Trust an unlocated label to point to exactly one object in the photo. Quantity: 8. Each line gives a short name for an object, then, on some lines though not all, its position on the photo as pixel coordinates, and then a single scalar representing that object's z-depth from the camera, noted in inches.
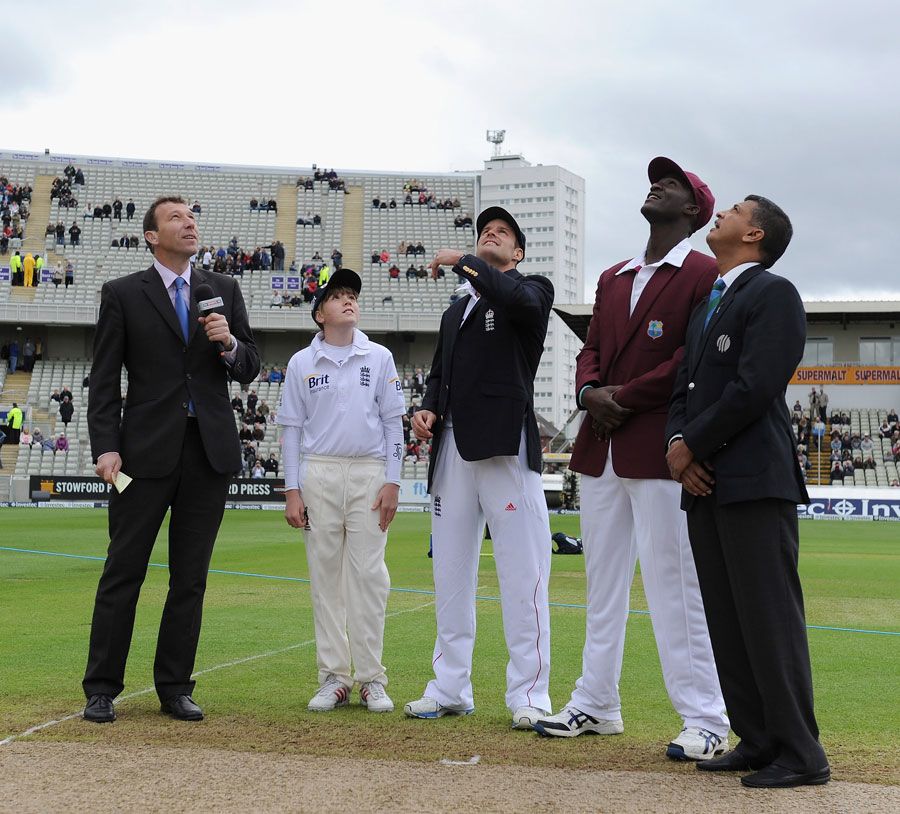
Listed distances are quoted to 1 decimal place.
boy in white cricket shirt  235.0
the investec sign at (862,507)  1301.7
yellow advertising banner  1909.4
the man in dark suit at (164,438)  216.8
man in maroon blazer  192.2
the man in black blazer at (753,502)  168.4
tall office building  5364.2
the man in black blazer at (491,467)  215.0
